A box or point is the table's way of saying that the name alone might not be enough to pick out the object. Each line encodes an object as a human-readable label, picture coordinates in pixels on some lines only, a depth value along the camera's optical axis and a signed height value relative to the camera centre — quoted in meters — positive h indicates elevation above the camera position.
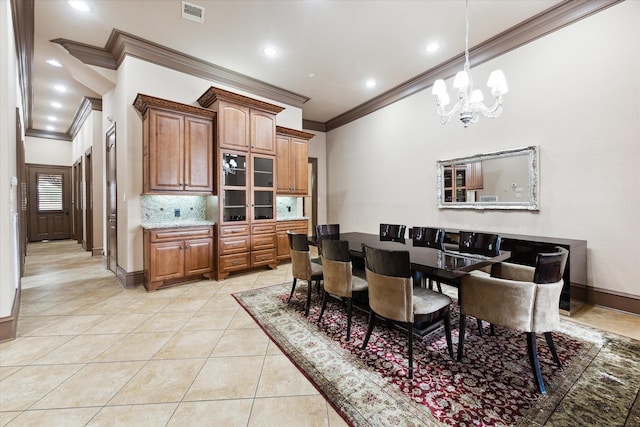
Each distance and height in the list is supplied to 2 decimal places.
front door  8.34 +0.33
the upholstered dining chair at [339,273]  2.40 -0.58
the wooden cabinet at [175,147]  3.72 +0.96
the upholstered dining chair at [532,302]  1.77 -0.63
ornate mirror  3.54 +0.45
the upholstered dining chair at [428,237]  3.27 -0.34
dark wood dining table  1.96 -0.42
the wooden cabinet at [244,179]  4.18 +0.55
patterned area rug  1.52 -1.17
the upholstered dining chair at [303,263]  2.93 -0.58
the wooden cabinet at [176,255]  3.65 -0.63
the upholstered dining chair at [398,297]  1.92 -0.67
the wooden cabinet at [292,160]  5.25 +1.04
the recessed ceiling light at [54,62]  4.36 +2.50
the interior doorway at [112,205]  4.38 +0.11
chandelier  2.65 +1.26
